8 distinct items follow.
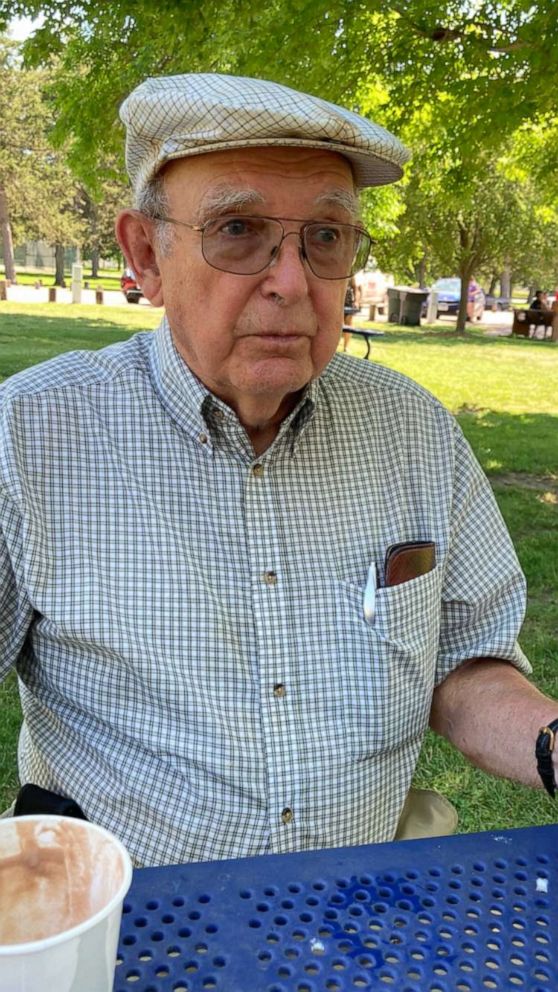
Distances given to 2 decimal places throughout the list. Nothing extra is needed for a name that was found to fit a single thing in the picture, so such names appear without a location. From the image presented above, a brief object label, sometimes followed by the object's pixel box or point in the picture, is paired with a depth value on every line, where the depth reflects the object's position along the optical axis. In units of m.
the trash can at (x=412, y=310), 29.55
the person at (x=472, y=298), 32.00
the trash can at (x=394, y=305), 30.37
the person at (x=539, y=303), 28.97
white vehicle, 32.38
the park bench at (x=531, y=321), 26.70
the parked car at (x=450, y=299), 32.97
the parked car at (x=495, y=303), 43.77
